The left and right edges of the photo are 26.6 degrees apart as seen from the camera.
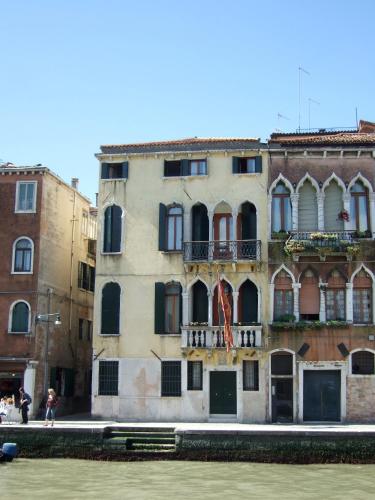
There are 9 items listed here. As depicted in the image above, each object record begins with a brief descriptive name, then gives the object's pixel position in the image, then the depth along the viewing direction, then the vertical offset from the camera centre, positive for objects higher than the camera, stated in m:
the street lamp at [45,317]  34.28 +2.99
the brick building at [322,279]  32.34 +4.61
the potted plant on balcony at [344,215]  33.09 +7.24
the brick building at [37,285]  34.75 +4.61
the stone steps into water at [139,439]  27.56 -1.76
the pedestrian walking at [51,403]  30.08 -0.59
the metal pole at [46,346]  34.91 +1.82
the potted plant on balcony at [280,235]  33.38 +6.45
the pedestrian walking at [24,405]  30.86 -0.70
